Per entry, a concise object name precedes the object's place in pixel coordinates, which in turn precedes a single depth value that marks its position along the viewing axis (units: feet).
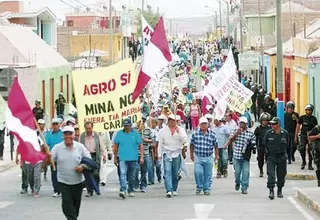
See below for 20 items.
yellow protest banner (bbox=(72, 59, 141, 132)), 67.92
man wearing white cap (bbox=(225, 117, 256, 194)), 68.90
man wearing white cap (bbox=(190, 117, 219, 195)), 68.13
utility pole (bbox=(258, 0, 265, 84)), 196.90
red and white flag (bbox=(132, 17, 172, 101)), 72.54
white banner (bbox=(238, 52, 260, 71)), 177.47
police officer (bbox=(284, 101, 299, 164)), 92.43
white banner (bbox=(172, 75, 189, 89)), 162.61
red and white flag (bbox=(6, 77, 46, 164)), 44.52
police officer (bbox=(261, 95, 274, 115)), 116.06
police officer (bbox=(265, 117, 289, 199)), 65.31
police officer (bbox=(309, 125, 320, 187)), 72.02
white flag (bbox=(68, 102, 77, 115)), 118.42
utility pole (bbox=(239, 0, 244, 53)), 228.67
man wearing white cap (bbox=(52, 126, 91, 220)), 47.47
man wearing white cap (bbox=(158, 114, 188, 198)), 67.82
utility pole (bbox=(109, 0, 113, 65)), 189.16
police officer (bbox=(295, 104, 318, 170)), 86.69
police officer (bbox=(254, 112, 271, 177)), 79.15
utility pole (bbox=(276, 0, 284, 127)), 92.99
